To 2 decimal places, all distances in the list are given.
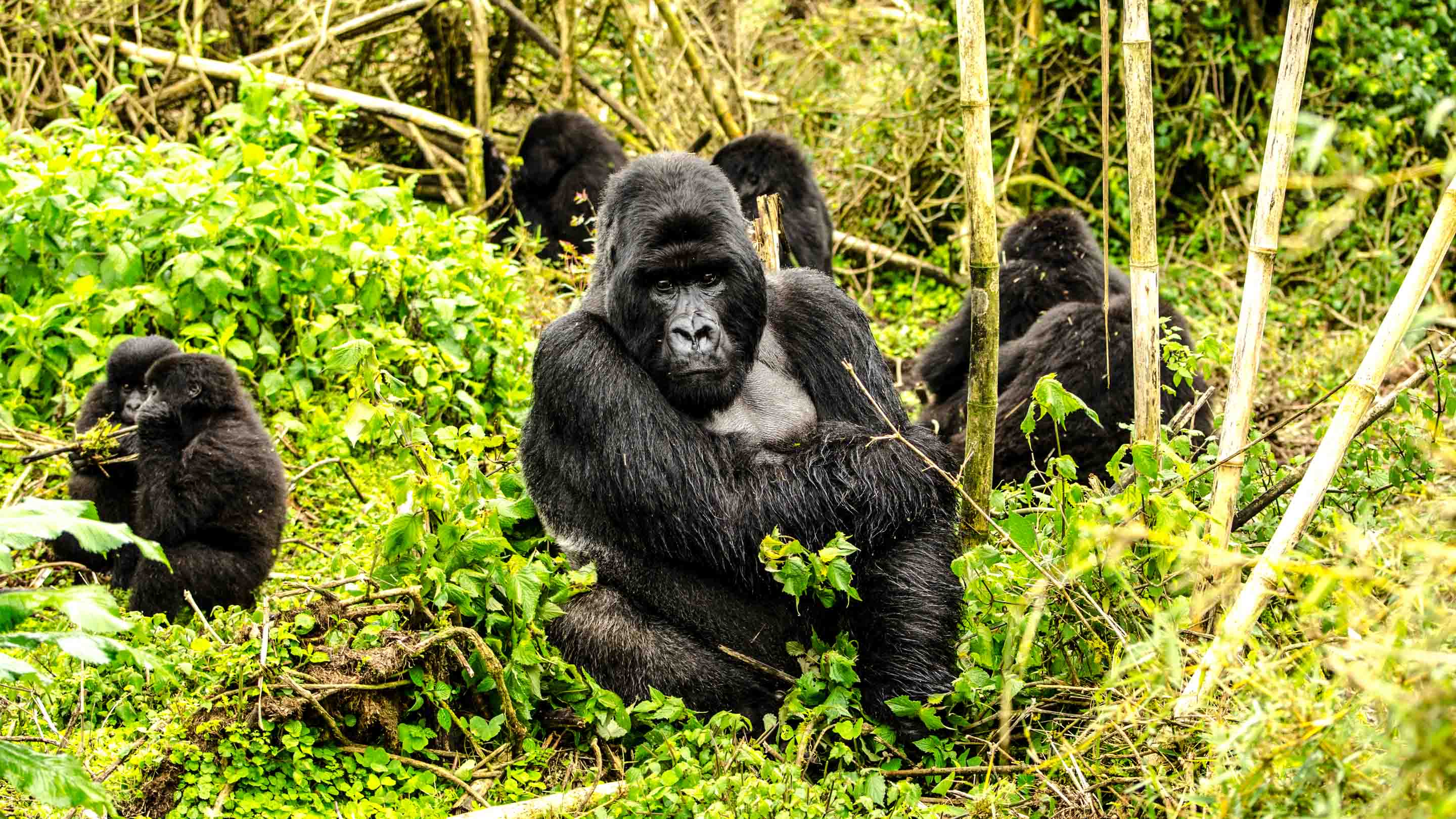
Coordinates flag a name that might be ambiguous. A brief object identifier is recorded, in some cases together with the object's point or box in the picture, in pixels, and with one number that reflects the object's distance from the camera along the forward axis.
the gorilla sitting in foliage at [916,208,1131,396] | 12.36
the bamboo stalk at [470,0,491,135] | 17.00
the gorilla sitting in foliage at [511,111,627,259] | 16.83
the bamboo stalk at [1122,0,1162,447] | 5.87
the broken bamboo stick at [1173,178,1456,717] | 4.70
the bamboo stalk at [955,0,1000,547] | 5.88
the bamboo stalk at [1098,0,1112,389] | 5.93
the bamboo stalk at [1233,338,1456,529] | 6.05
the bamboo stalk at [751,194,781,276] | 9.12
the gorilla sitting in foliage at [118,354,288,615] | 8.50
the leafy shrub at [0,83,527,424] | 10.39
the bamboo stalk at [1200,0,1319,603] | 5.37
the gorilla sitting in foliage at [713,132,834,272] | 14.87
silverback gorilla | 6.80
